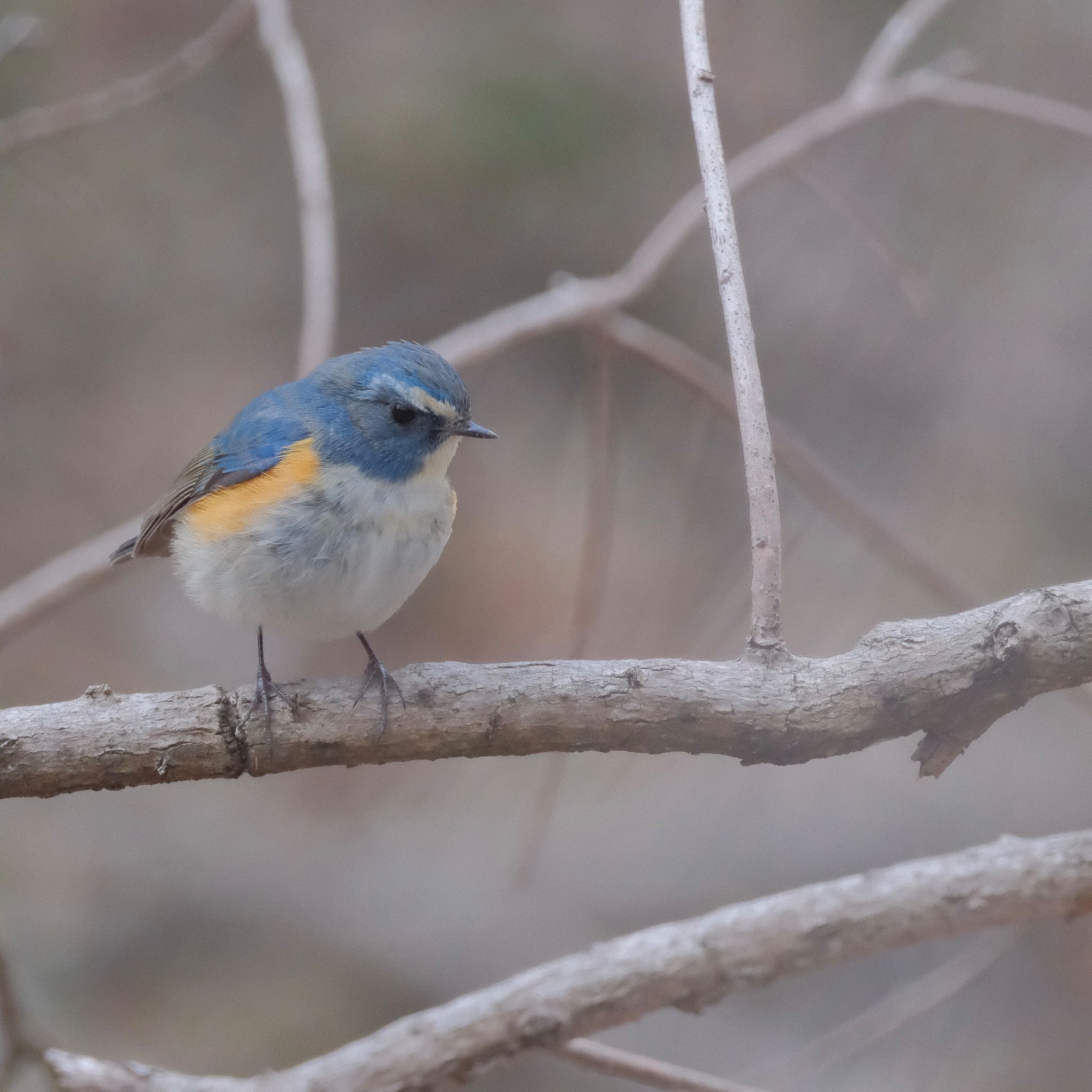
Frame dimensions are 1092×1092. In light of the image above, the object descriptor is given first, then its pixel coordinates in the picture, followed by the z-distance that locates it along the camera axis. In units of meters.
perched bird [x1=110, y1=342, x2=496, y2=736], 3.34
